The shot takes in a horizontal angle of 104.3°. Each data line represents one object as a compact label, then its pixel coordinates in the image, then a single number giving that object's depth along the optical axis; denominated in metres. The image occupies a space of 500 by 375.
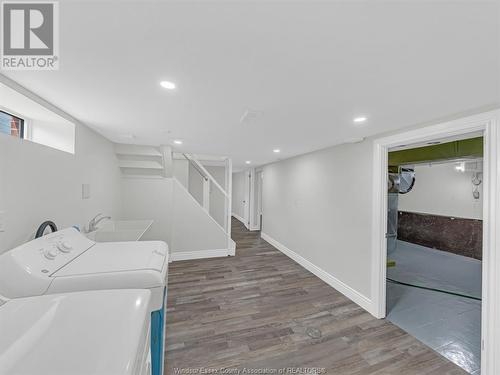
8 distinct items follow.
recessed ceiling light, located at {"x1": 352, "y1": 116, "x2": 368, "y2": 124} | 1.79
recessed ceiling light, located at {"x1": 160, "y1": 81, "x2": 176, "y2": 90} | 1.26
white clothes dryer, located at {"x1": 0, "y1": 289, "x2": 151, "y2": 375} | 0.56
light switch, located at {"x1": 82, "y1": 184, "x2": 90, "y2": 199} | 2.20
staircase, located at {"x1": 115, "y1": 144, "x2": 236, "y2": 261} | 3.54
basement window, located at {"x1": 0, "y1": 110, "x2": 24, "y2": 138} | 1.50
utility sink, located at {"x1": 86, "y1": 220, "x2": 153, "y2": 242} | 2.31
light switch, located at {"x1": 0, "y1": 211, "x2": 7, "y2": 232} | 1.21
